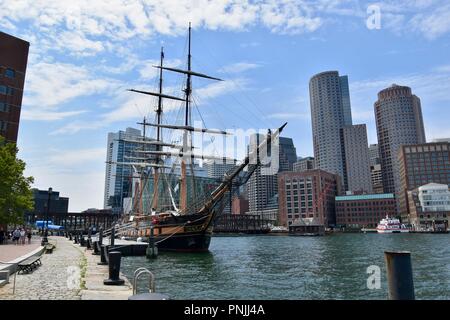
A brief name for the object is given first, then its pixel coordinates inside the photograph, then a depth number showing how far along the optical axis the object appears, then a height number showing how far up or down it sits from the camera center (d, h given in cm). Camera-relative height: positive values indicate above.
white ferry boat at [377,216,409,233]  14638 -205
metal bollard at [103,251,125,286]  1264 -173
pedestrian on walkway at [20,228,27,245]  3880 -168
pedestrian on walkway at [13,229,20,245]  3653 -140
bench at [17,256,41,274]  1528 -189
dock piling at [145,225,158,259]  3744 -297
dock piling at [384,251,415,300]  580 -91
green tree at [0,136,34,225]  3531 +361
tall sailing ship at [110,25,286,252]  4403 +191
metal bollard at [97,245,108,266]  2064 -189
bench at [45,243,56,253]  2848 -218
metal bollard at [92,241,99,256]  2783 -227
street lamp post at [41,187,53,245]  3454 -170
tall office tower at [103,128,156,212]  9168 +2054
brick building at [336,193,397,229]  18775 +678
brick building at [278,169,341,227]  18721 +1398
